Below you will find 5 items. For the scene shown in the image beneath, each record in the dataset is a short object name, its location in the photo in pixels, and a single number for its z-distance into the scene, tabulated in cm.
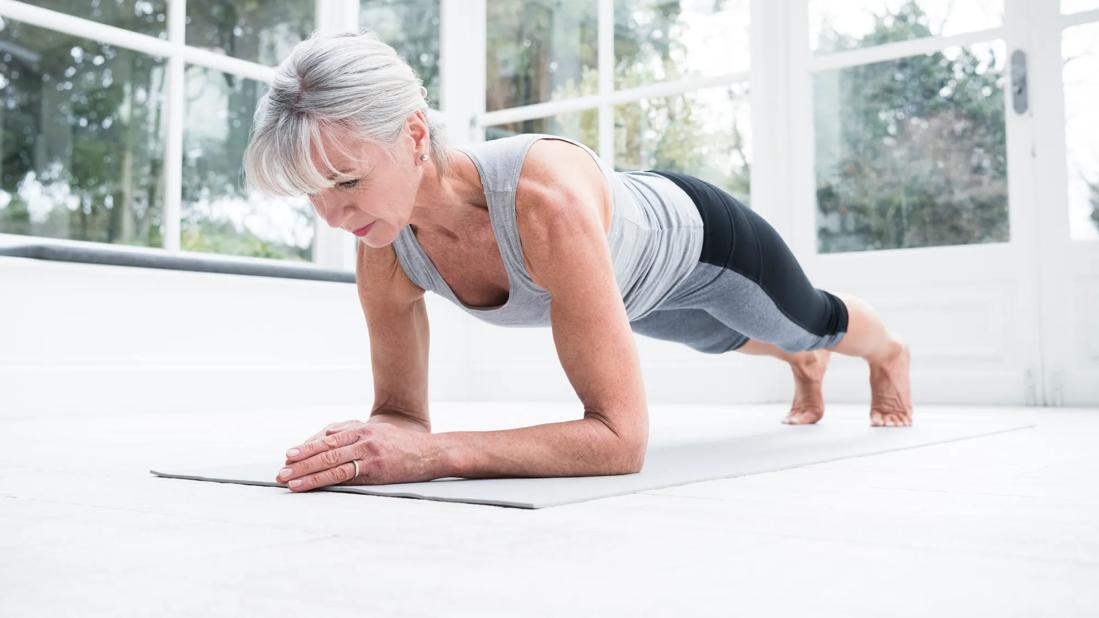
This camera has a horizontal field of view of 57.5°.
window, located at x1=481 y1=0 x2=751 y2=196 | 470
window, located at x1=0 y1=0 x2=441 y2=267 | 385
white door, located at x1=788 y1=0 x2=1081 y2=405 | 406
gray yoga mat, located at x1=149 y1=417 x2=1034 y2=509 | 139
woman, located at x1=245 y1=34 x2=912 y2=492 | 145
